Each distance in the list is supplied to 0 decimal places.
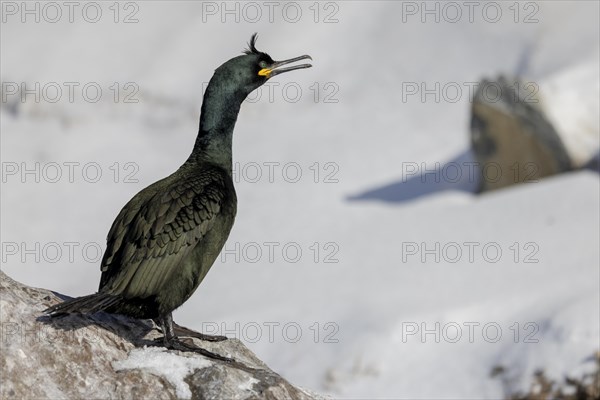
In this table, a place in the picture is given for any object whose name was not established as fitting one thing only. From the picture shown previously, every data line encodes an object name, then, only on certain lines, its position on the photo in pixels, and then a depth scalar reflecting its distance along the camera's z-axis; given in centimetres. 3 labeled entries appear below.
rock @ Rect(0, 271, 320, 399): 1518
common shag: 1639
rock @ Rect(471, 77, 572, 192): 4809
